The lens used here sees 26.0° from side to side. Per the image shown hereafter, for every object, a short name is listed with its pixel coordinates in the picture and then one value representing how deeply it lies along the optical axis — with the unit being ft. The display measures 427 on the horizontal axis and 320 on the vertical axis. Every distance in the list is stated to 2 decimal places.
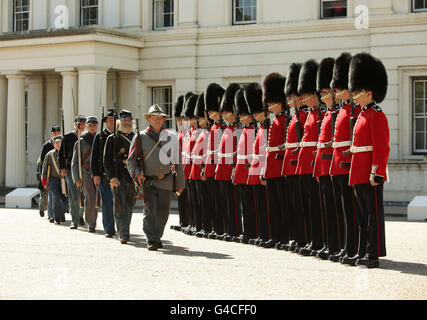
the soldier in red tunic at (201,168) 43.52
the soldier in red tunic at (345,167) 31.89
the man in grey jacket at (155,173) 37.09
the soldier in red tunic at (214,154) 42.32
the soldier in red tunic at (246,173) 39.09
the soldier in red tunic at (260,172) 37.91
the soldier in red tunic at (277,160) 36.76
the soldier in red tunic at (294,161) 35.22
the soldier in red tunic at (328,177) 32.89
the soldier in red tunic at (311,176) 34.27
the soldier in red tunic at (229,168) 40.88
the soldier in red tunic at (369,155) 30.50
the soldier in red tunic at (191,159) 44.68
